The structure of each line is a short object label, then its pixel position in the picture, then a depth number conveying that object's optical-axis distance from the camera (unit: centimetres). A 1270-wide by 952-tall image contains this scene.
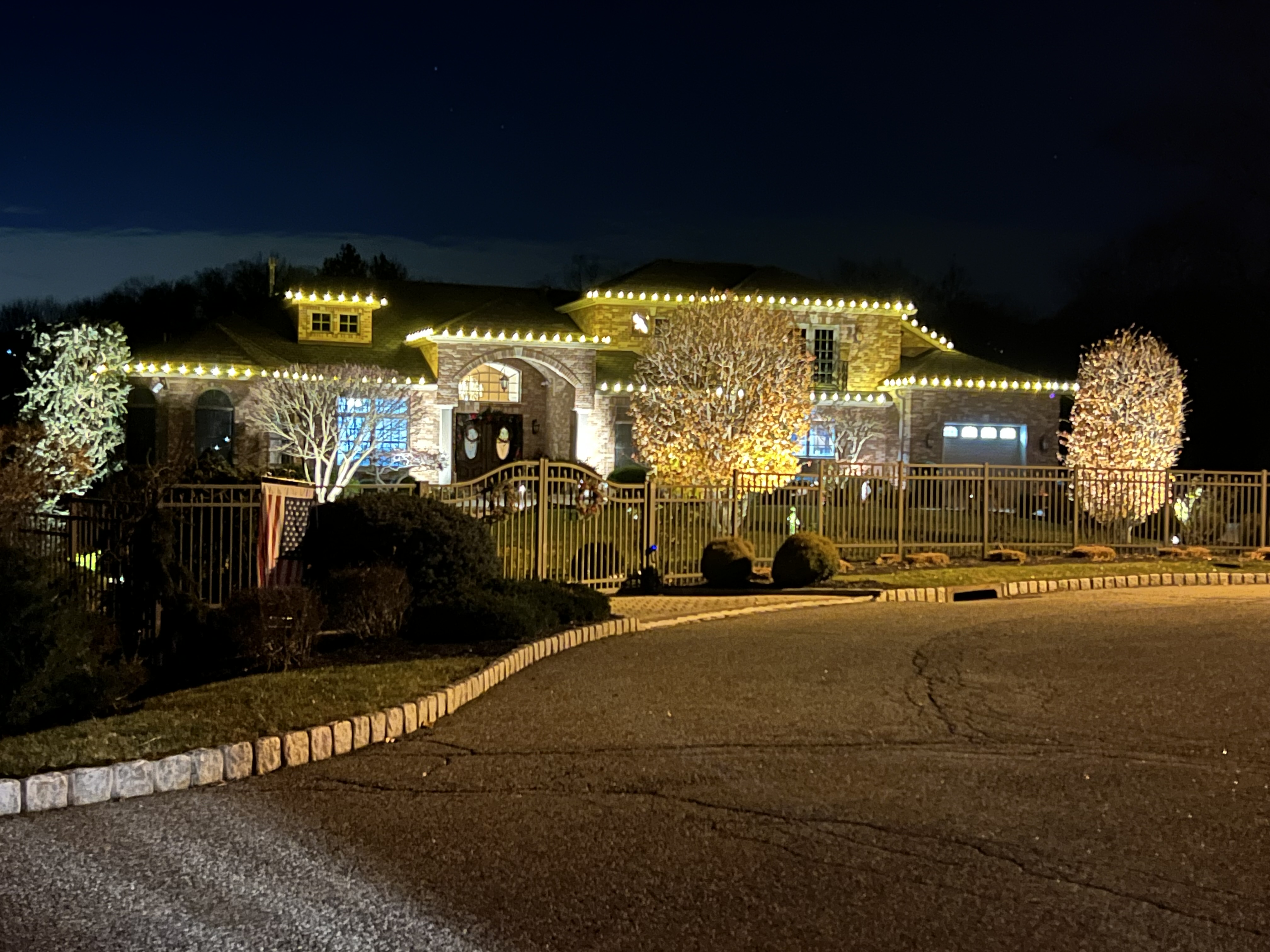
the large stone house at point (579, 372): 3656
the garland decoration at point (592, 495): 1912
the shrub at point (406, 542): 1368
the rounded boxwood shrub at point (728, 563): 1902
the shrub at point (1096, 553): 2361
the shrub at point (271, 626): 1139
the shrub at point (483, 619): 1262
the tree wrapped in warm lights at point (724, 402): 2989
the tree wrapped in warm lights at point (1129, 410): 3133
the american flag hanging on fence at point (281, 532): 1356
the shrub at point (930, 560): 2214
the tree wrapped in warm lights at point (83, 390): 2919
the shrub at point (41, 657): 877
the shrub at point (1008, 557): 2286
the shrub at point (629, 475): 3547
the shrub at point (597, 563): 1870
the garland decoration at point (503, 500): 1762
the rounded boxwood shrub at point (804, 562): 1884
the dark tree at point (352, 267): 6419
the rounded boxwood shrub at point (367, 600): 1269
